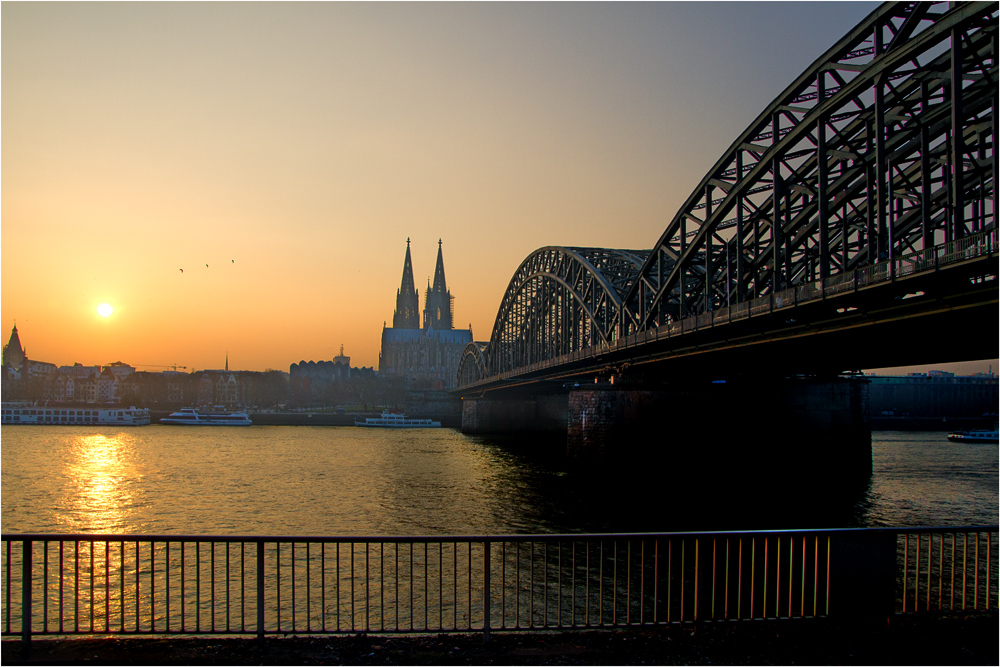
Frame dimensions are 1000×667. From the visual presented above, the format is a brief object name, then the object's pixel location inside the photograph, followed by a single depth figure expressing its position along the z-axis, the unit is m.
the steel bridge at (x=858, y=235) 22.27
